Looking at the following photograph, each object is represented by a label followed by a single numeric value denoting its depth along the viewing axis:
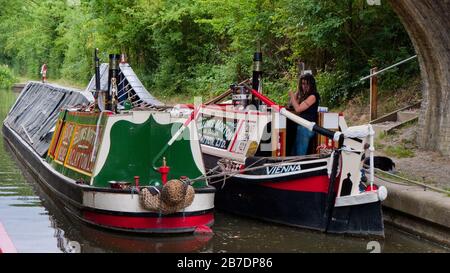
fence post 17.44
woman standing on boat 12.36
